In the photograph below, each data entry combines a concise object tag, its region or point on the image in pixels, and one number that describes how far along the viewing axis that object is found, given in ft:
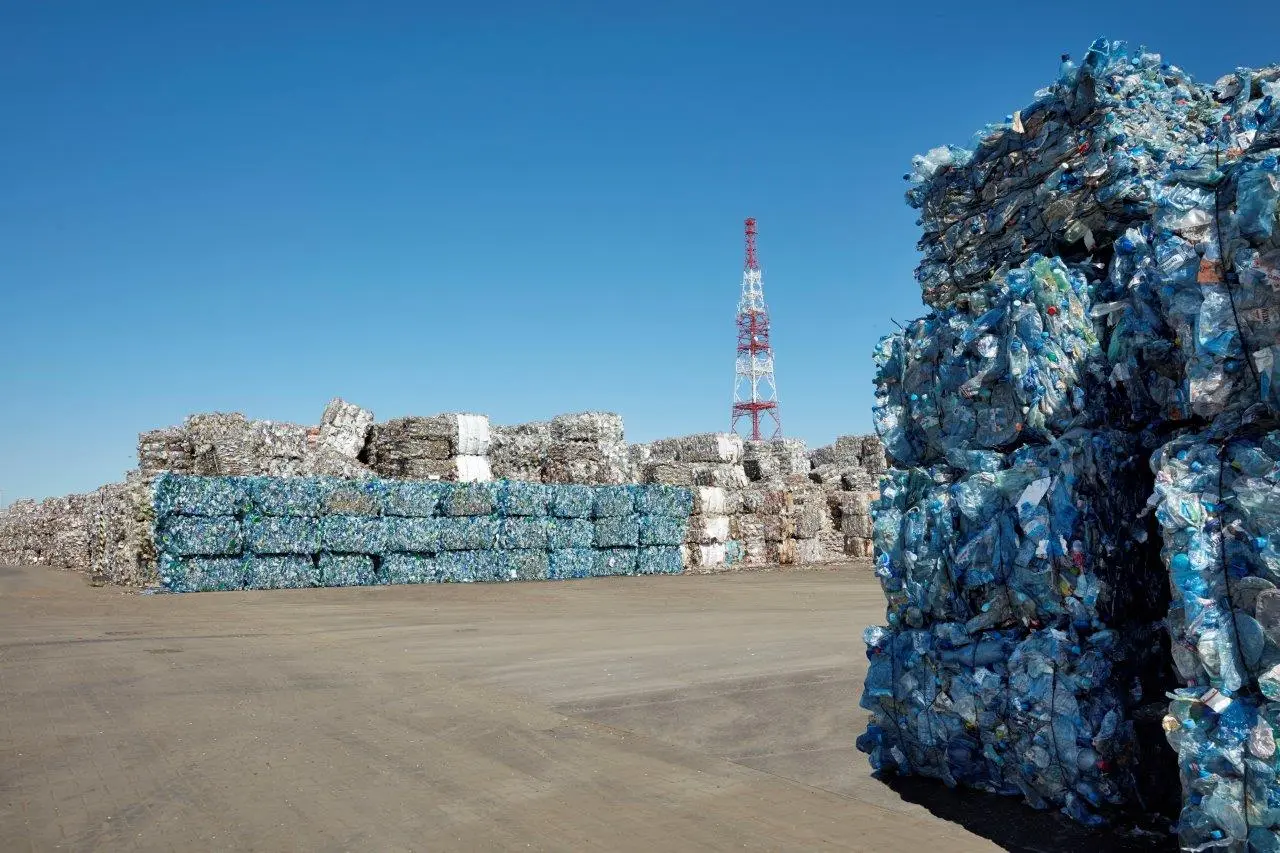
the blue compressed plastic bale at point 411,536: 63.46
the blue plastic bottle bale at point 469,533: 66.03
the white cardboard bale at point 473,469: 70.85
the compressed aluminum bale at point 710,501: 80.02
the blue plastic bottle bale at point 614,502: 74.02
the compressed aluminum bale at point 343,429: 70.44
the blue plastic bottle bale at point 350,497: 60.75
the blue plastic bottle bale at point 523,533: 68.69
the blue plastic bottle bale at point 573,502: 71.26
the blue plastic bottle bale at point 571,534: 71.26
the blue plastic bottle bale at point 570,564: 71.46
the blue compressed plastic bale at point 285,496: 58.23
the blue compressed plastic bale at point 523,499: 68.44
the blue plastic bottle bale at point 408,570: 63.67
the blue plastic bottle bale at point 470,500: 66.18
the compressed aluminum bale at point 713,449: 88.99
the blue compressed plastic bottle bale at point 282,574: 58.59
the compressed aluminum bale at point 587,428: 77.82
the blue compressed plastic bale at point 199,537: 55.88
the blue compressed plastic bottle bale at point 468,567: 66.25
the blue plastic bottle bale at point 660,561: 76.79
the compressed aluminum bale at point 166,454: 64.59
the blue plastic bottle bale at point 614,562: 74.28
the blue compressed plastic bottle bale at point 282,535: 58.34
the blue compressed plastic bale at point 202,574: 56.13
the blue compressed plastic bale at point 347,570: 61.46
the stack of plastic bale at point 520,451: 76.38
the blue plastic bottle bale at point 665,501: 76.54
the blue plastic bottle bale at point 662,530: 76.69
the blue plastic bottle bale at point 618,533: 74.28
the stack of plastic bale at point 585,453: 76.95
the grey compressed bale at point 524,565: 69.00
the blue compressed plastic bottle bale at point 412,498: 63.31
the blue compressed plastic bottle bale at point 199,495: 55.36
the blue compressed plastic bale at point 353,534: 61.11
